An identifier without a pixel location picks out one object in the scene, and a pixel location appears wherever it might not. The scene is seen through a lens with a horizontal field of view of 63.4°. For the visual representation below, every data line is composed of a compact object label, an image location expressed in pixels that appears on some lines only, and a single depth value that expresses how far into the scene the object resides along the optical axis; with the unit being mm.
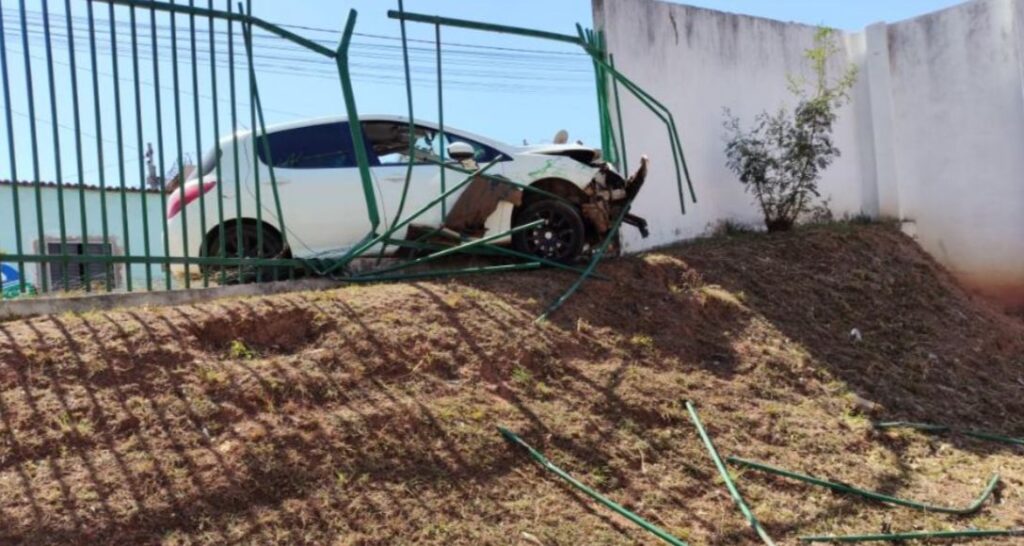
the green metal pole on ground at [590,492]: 3857
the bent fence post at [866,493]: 4434
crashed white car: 6355
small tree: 9148
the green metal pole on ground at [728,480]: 4031
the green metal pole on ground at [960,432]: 5378
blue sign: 4786
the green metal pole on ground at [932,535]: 4055
